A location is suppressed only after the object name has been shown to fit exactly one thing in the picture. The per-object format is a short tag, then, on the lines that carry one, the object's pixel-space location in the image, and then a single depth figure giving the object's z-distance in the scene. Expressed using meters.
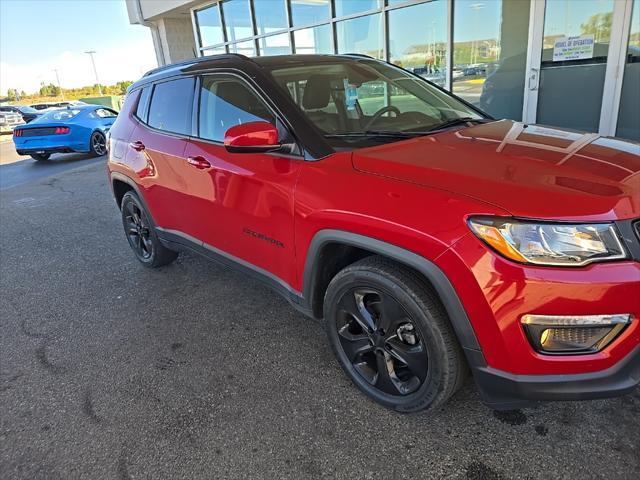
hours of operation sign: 6.01
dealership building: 5.86
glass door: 5.79
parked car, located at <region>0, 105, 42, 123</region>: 23.08
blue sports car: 12.14
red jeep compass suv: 1.70
